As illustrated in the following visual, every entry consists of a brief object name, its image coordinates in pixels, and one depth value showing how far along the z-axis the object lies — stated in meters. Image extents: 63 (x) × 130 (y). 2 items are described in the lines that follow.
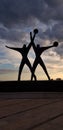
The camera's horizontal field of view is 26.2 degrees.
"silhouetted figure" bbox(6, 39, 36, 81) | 15.07
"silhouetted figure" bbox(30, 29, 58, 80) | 15.07
